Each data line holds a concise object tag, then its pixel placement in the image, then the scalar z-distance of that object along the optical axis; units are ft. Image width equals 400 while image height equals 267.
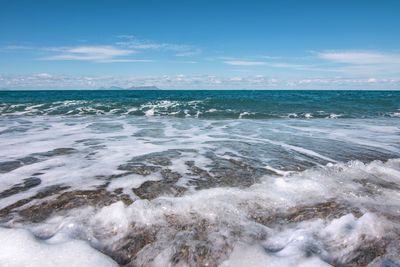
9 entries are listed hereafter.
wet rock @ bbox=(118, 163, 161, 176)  21.03
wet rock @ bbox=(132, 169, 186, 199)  16.90
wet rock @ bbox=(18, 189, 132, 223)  14.29
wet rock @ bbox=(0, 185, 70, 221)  14.16
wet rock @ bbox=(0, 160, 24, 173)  21.81
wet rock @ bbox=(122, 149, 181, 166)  23.75
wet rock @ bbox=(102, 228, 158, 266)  11.13
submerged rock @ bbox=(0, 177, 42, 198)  17.06
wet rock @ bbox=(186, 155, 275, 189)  18.67
